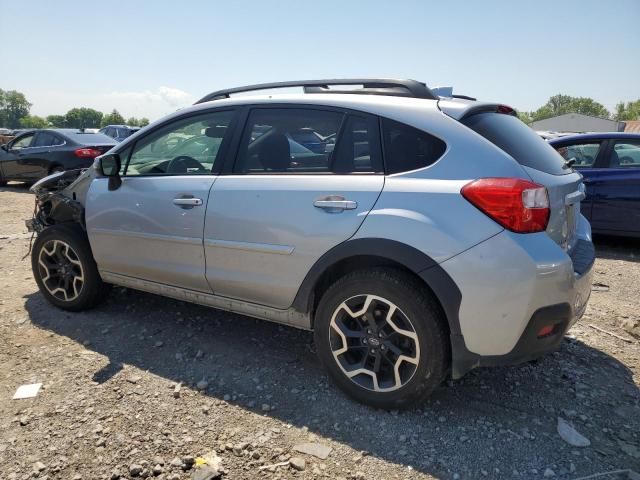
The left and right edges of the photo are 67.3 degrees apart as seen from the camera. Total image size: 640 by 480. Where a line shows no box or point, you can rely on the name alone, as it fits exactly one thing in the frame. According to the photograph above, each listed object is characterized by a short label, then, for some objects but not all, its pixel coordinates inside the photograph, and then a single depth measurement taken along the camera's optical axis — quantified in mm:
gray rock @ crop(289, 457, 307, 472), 2283
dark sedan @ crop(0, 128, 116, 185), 10461
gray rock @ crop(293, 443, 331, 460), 2371
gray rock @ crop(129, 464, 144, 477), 2252
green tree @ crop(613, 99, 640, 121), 109438
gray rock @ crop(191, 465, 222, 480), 2225
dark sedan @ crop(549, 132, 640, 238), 6027
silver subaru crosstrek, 2309
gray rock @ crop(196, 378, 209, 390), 2955
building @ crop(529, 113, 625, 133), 75438
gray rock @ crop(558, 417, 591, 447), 2410
